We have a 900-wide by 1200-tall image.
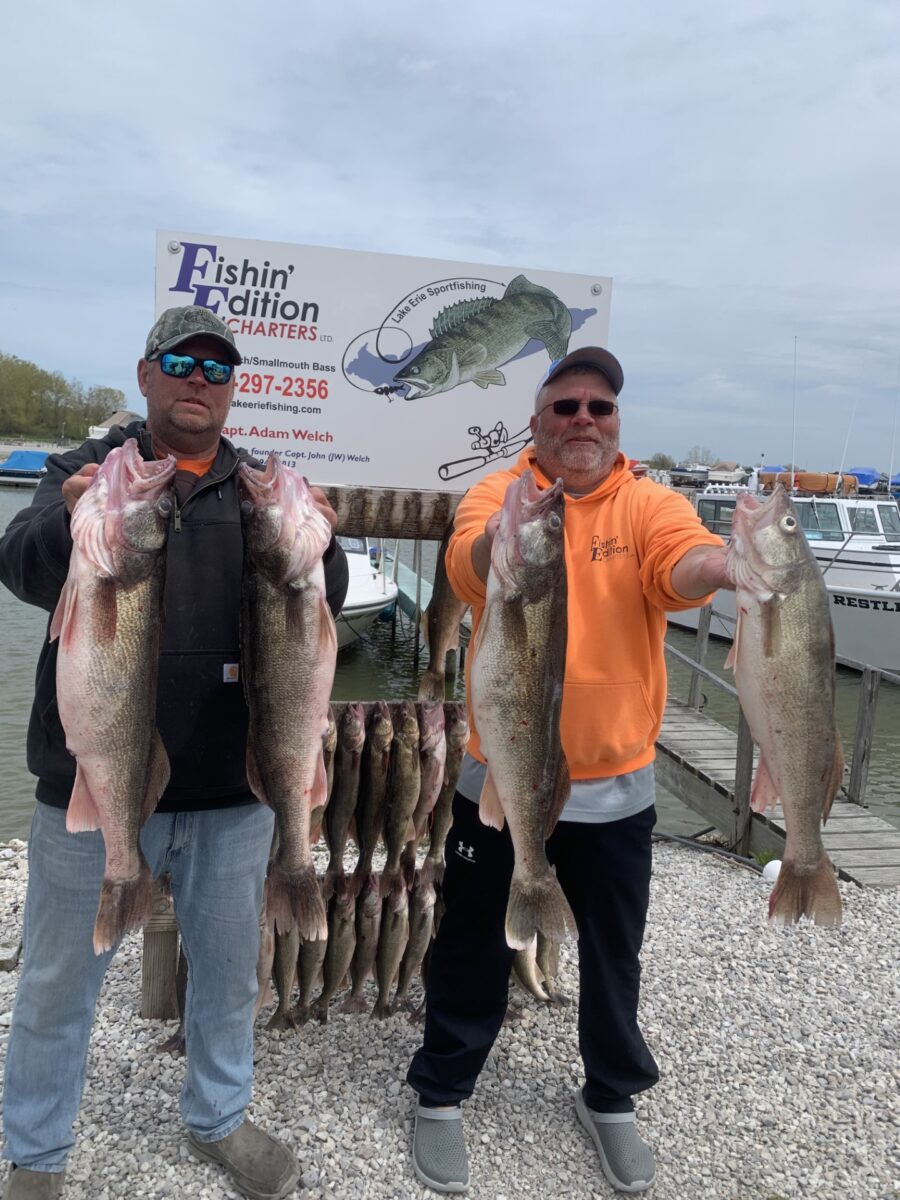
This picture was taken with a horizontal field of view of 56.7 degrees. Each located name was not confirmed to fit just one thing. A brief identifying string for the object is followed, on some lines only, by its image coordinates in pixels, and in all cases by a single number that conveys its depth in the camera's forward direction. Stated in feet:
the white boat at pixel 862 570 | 55.77
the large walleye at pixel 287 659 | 8.18
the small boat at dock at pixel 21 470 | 190.08
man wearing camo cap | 8.81
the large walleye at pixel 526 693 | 8.07
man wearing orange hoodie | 9.51
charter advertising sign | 13.16
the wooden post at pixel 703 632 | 41.96
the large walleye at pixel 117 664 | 7.55
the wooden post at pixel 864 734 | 22.57
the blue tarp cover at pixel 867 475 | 139.33
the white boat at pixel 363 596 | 53.21
